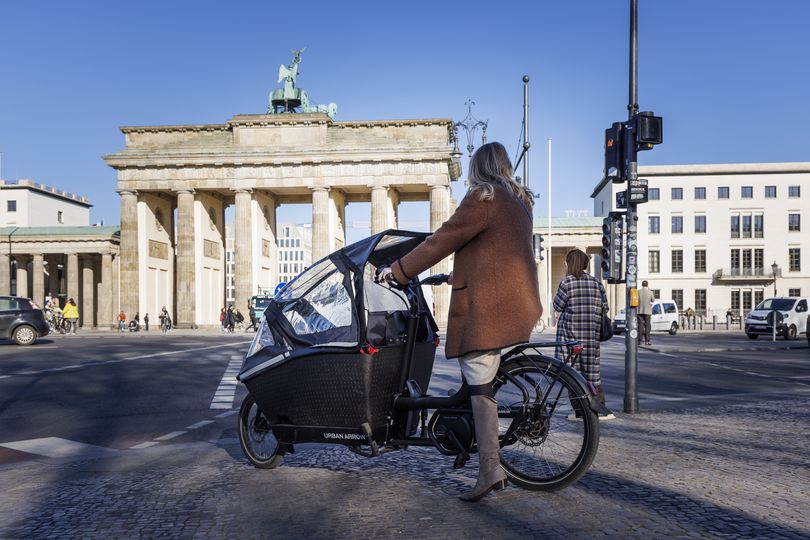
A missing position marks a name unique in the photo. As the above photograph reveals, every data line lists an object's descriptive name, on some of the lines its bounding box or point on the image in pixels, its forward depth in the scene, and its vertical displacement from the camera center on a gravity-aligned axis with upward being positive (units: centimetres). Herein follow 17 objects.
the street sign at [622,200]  957 +92
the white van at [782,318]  3388 -206
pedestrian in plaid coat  838 -40
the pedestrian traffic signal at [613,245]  991 +37
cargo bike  465 -73
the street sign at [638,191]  927 +100
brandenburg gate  5678 +721
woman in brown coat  442 -6
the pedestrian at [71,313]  4406 -238
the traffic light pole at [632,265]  912 +10
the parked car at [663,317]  4372 -256
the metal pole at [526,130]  2864 +538
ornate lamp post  3350 +644
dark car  2705 -170
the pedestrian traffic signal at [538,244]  2336 +90
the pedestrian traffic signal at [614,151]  955 +154
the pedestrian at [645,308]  2505 -117
